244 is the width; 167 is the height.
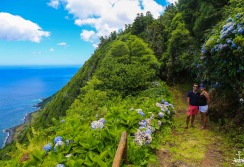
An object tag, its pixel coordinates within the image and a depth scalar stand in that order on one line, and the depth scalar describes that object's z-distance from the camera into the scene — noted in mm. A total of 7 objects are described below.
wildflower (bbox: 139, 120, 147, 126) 4227
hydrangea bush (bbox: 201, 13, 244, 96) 4704
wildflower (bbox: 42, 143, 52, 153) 3217
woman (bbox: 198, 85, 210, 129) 5436
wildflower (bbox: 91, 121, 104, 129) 3756
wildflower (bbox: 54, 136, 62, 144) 3321
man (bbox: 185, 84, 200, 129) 5509
